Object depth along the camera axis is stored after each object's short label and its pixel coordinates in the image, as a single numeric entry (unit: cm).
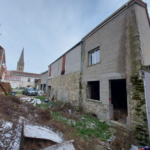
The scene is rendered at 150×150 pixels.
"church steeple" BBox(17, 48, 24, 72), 5928
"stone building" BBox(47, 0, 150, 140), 431
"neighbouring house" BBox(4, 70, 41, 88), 3576
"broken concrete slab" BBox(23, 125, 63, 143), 293
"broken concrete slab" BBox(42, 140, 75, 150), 276
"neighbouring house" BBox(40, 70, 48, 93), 1998
